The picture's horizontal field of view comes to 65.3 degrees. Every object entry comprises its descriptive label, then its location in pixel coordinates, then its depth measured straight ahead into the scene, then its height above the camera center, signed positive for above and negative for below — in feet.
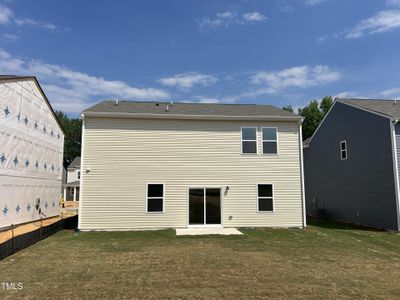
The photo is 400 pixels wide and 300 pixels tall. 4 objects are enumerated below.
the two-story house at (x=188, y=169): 44.78 +2.74
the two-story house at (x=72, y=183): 122.97 +1.82
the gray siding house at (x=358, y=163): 47.26 +4.18
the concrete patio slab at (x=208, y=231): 41.78 -6.02
